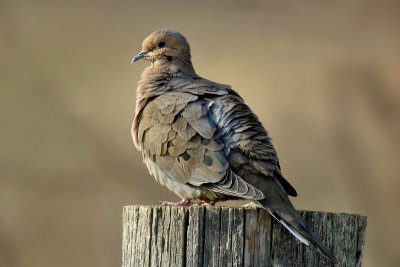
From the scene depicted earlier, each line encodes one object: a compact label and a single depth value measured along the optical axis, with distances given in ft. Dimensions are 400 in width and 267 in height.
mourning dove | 34.71
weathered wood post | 29.94
